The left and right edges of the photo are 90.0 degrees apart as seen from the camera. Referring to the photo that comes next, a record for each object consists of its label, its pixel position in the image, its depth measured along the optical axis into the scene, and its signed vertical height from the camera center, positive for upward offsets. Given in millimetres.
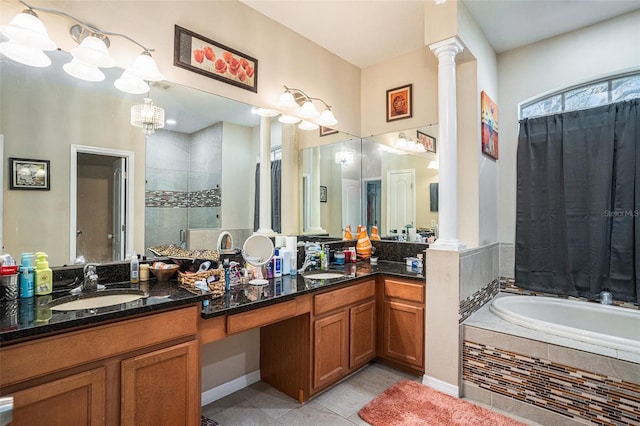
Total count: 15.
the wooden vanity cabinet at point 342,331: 2227 -891
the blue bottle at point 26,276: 1500 -298
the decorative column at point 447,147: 2490 +532
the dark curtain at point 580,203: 2602 +108
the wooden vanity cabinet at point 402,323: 2572 -904
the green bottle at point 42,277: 1552 -309
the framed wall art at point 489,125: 2768 +818
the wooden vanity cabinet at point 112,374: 1137 -650
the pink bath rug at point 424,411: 2012 -1305
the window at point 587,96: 2713 +1079
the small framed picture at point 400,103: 3221 +1150
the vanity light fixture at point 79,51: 1452 +815
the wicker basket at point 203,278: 1834 -394
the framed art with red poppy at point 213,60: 2090 +1089
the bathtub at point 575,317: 2037 -808
